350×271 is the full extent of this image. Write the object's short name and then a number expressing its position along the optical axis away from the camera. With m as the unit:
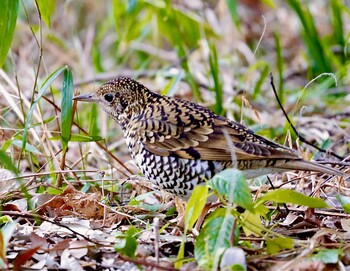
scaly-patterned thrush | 8.42
